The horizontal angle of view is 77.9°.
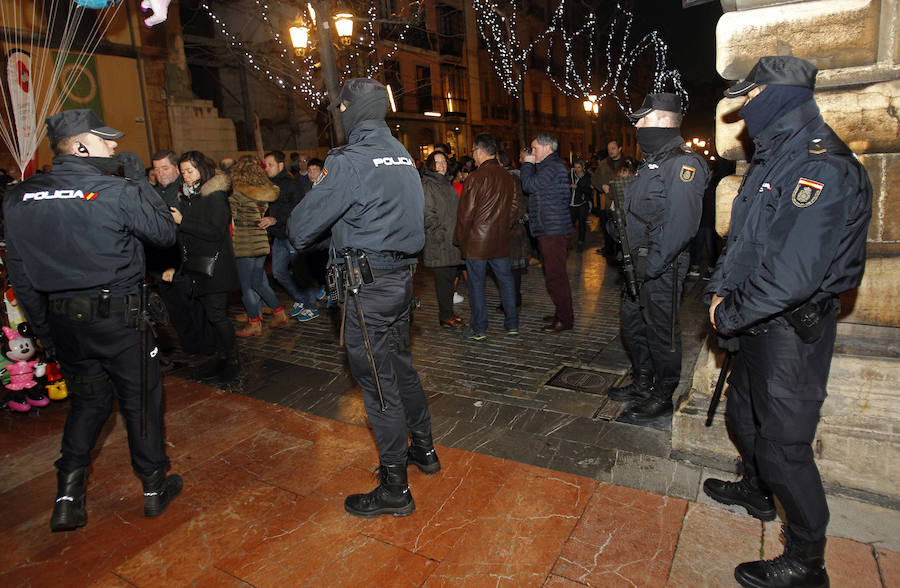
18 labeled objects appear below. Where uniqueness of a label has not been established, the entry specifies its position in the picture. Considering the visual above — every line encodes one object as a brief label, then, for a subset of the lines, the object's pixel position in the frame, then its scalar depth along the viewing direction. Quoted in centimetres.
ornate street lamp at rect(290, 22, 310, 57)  1034
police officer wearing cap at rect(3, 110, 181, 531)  277
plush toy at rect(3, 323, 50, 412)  445
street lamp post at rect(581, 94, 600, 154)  2030
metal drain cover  447
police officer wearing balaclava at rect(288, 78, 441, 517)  270
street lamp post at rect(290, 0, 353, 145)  874
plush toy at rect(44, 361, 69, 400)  462
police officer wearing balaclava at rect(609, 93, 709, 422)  344
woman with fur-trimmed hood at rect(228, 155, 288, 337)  605
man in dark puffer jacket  579
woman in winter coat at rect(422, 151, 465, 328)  623
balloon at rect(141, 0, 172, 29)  799
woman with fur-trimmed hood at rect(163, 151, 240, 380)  497
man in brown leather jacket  572
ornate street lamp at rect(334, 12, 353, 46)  976
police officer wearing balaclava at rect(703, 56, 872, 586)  203
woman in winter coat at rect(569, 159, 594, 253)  1109
